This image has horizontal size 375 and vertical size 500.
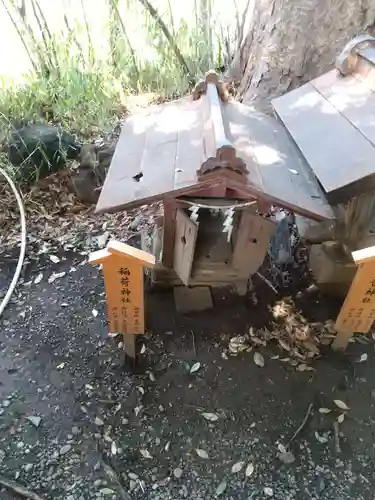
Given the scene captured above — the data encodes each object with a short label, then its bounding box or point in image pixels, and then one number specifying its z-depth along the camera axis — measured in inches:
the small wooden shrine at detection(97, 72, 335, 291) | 74.0
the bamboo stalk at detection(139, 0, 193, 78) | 152.2
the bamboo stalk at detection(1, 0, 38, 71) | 150.5
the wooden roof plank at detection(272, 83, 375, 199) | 73.1
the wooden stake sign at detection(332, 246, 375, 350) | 73.5
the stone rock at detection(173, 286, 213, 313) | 98.3
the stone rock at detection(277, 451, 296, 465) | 76.4
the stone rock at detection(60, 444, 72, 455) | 77.1
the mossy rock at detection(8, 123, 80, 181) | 134.0
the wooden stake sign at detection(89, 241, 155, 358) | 72.4
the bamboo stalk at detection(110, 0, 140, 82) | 151.9
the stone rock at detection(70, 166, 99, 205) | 133.6
